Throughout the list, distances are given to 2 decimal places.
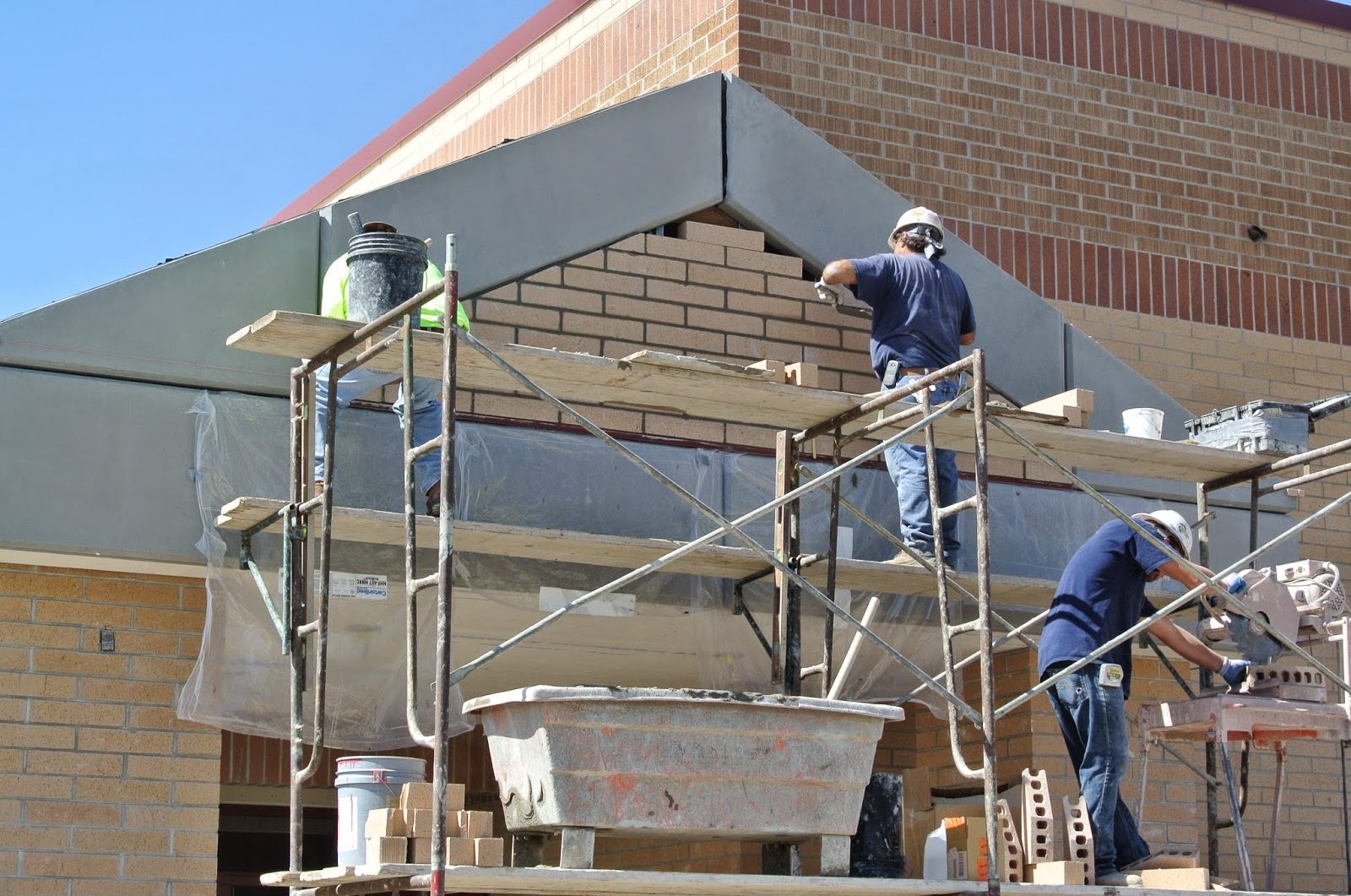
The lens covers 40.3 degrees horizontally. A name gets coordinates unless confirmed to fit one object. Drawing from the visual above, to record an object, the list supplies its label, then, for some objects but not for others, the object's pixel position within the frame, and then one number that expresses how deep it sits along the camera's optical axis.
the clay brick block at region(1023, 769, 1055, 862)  6.71
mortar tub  5.69
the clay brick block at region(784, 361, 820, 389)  7.33
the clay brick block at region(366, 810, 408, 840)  5.78
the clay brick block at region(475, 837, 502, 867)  5.74
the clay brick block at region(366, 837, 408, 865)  5.71
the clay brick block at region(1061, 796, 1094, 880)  6.70
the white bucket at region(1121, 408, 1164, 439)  8.32
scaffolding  5.92
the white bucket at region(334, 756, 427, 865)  6.23
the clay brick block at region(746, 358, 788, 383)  7.12
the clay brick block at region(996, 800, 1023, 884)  6.74
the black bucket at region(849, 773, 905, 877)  6.46
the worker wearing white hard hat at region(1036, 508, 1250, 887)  6.86
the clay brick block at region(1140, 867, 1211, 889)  6.59
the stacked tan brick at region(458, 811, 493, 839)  5.79
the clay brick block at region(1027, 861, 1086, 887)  6.56
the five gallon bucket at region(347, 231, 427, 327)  6.67
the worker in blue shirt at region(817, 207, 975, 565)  7.75
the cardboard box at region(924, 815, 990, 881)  7.10
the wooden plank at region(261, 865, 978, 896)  5.50
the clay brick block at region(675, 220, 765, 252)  8.39
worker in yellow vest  7.05
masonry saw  7.59
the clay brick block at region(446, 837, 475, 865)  5.71
